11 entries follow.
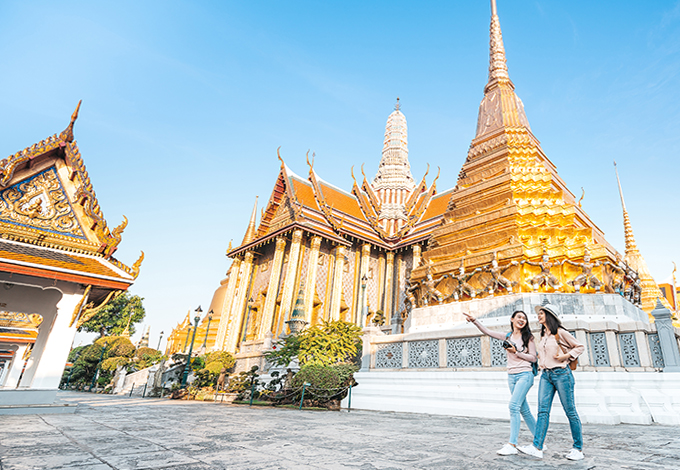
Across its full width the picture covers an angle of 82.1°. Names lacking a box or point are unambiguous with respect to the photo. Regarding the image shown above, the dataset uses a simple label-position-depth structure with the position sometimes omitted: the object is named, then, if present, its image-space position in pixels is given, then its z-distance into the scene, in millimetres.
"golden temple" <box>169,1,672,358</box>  9648
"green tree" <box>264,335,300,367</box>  11008
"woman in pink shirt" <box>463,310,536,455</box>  2746
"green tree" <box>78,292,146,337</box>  33469
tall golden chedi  9320
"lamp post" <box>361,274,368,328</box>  15152
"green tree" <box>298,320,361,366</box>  10438
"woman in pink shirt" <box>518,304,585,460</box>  2529
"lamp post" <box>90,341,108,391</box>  21209
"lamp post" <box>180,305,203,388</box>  13336
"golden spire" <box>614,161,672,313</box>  19547
